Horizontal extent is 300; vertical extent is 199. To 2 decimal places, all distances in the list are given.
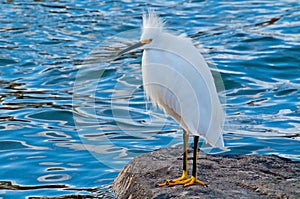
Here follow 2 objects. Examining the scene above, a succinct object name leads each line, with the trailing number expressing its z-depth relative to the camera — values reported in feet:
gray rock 37.35
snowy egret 38.73
